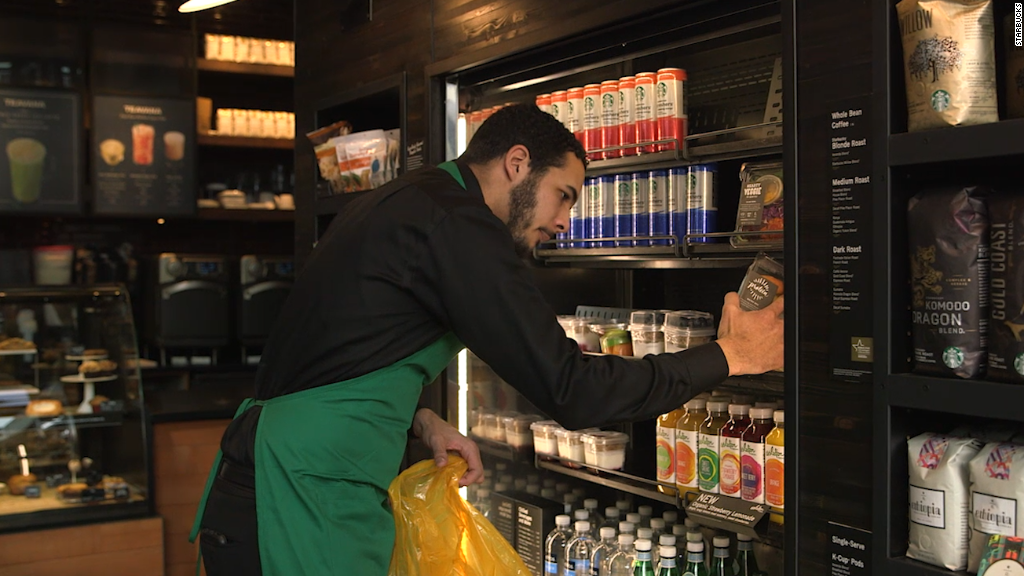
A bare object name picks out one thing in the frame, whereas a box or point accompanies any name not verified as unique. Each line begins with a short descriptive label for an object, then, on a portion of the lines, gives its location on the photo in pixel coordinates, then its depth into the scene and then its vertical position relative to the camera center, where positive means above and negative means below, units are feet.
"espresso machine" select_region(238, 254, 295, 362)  20.74 -0.15
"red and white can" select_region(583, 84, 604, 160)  8.70 +1.54
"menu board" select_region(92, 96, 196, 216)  20.47 +2.91
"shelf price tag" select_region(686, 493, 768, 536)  7.00 -1.71
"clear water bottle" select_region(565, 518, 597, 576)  9.03 -2.52
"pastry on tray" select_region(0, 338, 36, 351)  12.22 -0.70
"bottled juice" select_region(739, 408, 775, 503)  7.23 -1.29
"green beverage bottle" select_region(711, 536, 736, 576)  7.84 -2.35
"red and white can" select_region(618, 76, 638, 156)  8.33 +1.53
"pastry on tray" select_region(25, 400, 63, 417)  12.10 -1.51
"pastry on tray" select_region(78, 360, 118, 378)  12.56 -1.04
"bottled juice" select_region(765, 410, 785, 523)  6.97 -1.36
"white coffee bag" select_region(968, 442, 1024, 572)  5.03 -1.11
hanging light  10.72 +3.23
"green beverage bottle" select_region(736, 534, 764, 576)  8.02 -2.27
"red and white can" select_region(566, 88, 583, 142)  8.89 +1.64
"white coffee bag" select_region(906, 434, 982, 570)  5.33 -1.21
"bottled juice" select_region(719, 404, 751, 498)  7.41 -1.30
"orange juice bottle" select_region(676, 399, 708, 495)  7.82 -1.35
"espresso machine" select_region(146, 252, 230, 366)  19.69 -0.28
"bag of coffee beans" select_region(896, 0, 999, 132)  5.13 +1.22
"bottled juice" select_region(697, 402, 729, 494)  7.63 -1.35
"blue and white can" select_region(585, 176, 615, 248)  8.69 +0.73
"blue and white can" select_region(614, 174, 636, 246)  8.50 +0.72
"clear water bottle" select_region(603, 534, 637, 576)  8.74 -2.52
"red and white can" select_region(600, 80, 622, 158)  8.57 +1.55
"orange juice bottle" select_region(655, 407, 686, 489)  8.07 -1.36
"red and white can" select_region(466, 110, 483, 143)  9.82 +1.72
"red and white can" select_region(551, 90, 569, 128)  9.05 +1.73
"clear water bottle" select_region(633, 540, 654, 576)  8.13 -2.37
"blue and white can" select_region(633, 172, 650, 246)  8.34 +0.73
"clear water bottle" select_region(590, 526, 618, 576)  8.80 -2.48
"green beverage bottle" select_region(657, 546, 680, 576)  7.91 -2.28
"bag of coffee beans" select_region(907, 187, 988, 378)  5.26 +0.04
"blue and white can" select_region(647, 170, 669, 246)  8.16 +0.71
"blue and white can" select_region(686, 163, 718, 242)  7.72 +0.70
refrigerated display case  7.06 +0.60
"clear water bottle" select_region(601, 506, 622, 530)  9.11 -2.21
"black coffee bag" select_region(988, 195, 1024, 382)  5.03 -0.02
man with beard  5.97 -0.44
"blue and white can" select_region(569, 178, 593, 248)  8.95 +0.64
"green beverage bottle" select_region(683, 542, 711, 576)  7.86 -2.25
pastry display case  11.96 -1.54
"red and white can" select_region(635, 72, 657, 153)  8.12 +1.54
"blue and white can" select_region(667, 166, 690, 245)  7.97 +0.72
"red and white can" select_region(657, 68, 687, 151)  7.97 +1.52
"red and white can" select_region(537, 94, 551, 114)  9.27 +1.81
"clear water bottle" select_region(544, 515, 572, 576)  9.33 -2.58
